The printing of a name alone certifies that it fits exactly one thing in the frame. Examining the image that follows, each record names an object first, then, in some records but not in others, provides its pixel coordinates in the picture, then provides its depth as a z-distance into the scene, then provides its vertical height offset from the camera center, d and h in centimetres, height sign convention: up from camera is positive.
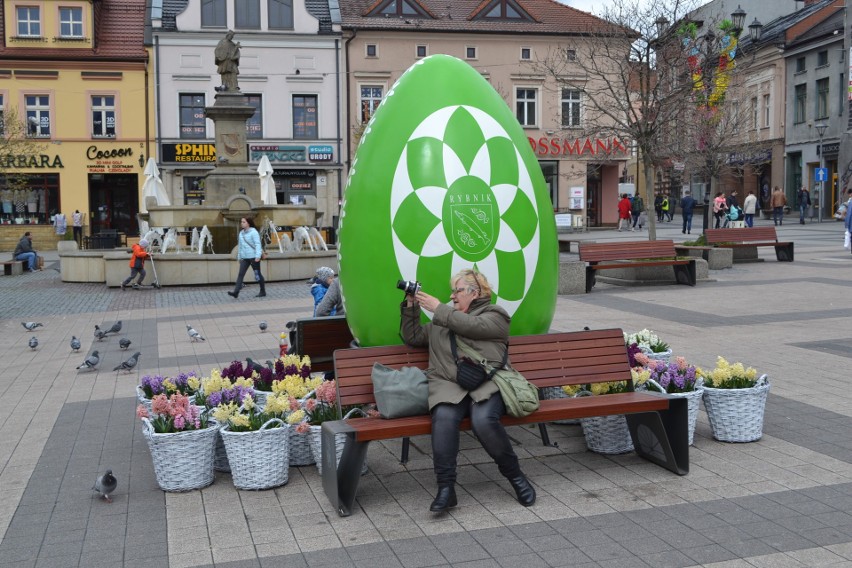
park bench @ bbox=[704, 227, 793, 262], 2188 -60
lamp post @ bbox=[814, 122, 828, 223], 4306 +266
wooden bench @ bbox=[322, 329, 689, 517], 548 -124
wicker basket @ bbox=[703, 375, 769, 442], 662 -143
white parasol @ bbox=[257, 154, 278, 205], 2427 +85
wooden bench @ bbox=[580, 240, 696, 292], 1755 -84
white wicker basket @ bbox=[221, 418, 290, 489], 587 -153
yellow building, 3994 +474
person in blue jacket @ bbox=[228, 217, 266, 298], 1820 -71
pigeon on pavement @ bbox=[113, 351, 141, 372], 1021 -163
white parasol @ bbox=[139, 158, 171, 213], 2483 +79
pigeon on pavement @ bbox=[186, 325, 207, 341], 1217 -157
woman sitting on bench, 547 -101
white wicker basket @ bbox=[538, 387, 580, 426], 733 -143
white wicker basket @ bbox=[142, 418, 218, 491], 585 -154
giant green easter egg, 652 +4
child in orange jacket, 1980 -99
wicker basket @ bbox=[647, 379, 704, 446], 654 -135
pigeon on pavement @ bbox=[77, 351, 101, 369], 1027 -162
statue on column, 2373 +399
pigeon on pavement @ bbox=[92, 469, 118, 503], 566 -165
